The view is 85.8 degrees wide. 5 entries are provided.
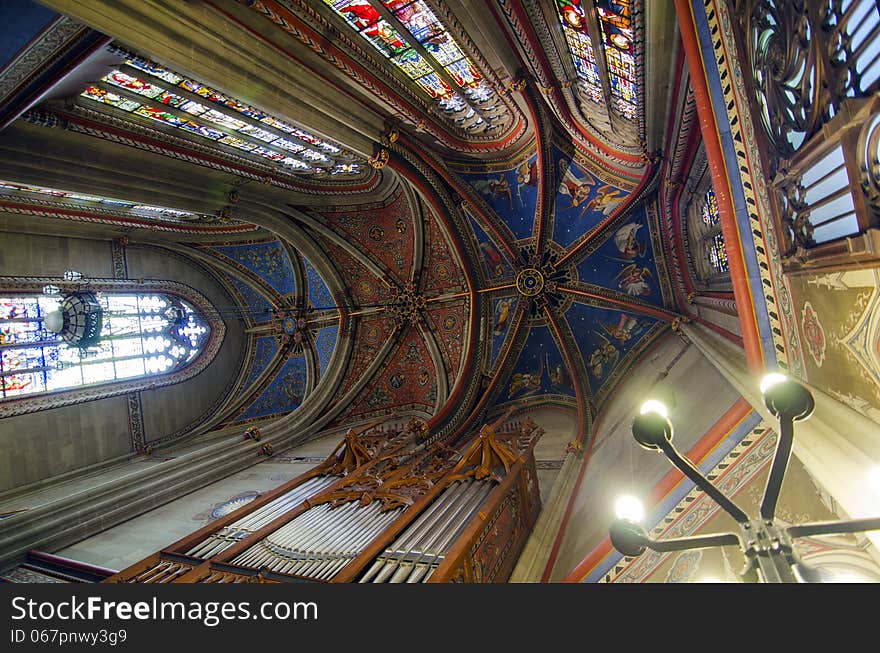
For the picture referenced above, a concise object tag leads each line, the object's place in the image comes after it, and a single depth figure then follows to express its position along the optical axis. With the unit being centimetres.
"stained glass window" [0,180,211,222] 705
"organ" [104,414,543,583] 516
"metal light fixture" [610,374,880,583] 211
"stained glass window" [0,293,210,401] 859
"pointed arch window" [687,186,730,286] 777
